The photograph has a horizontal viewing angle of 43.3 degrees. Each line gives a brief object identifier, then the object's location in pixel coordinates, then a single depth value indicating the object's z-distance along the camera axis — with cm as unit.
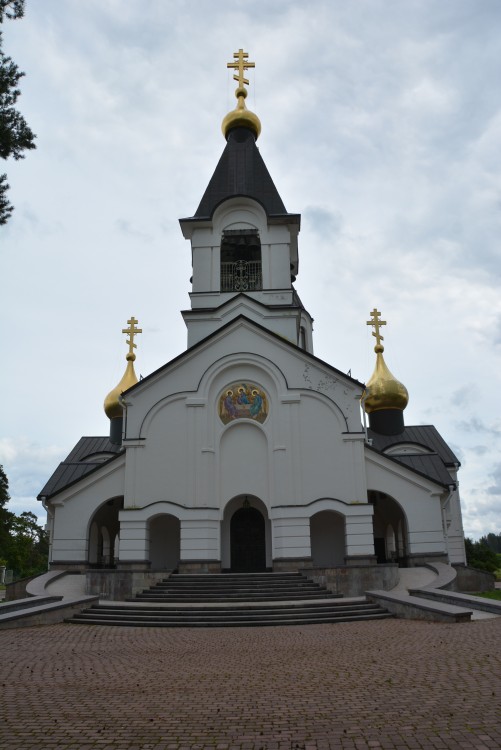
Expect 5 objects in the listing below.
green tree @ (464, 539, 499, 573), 3465
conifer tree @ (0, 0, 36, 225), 846
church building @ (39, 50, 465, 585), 1881
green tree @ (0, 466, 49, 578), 3897
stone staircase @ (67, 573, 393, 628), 1315
